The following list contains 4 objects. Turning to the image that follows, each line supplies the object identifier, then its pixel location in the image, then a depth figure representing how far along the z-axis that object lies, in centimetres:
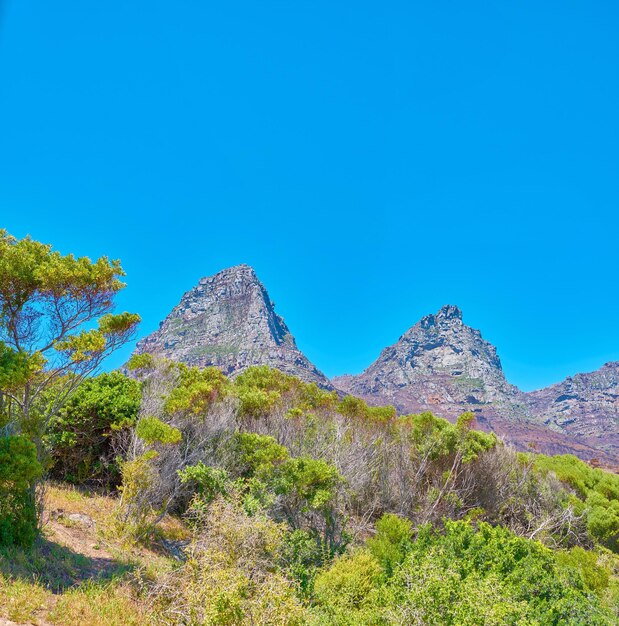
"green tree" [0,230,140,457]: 799
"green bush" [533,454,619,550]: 2142
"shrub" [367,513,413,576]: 1127
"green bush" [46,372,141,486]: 1470
